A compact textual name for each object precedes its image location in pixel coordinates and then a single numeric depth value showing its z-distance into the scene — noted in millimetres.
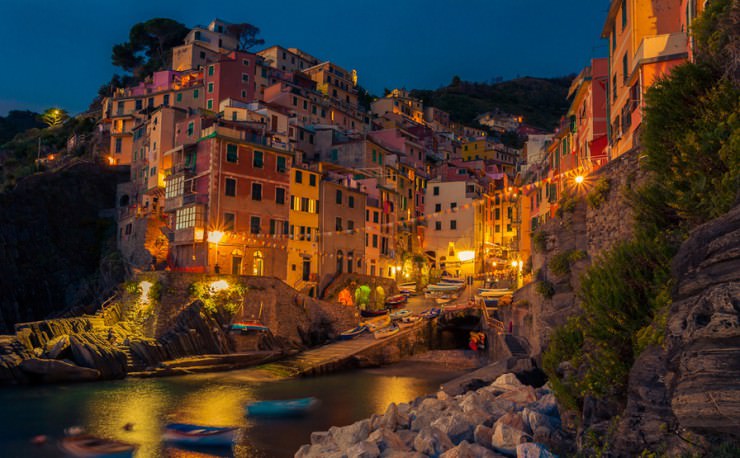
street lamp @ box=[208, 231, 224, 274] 45747
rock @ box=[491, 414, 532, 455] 15094
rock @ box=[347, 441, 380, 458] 15161
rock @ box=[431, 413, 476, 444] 17109
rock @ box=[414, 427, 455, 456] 15633
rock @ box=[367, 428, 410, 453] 16203
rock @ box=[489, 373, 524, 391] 22353
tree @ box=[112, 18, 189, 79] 104500
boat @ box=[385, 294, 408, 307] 57906
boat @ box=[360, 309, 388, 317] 54169
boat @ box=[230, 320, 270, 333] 42906
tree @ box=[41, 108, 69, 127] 102312
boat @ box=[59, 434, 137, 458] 21344
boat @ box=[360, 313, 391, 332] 48812
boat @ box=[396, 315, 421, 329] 49062
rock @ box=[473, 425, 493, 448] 16141
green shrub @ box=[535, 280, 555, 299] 25578
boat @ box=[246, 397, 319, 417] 27406
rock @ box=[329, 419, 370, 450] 17531
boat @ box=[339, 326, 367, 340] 47938
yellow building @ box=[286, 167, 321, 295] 51906
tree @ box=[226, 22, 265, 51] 102562
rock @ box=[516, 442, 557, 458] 13273
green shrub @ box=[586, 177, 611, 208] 18828
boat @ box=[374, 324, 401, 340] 46469
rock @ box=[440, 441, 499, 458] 14300
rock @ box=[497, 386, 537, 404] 20453
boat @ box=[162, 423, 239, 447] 22531
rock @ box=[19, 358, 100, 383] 34844
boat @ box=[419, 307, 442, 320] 50778
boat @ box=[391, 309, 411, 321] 50469
